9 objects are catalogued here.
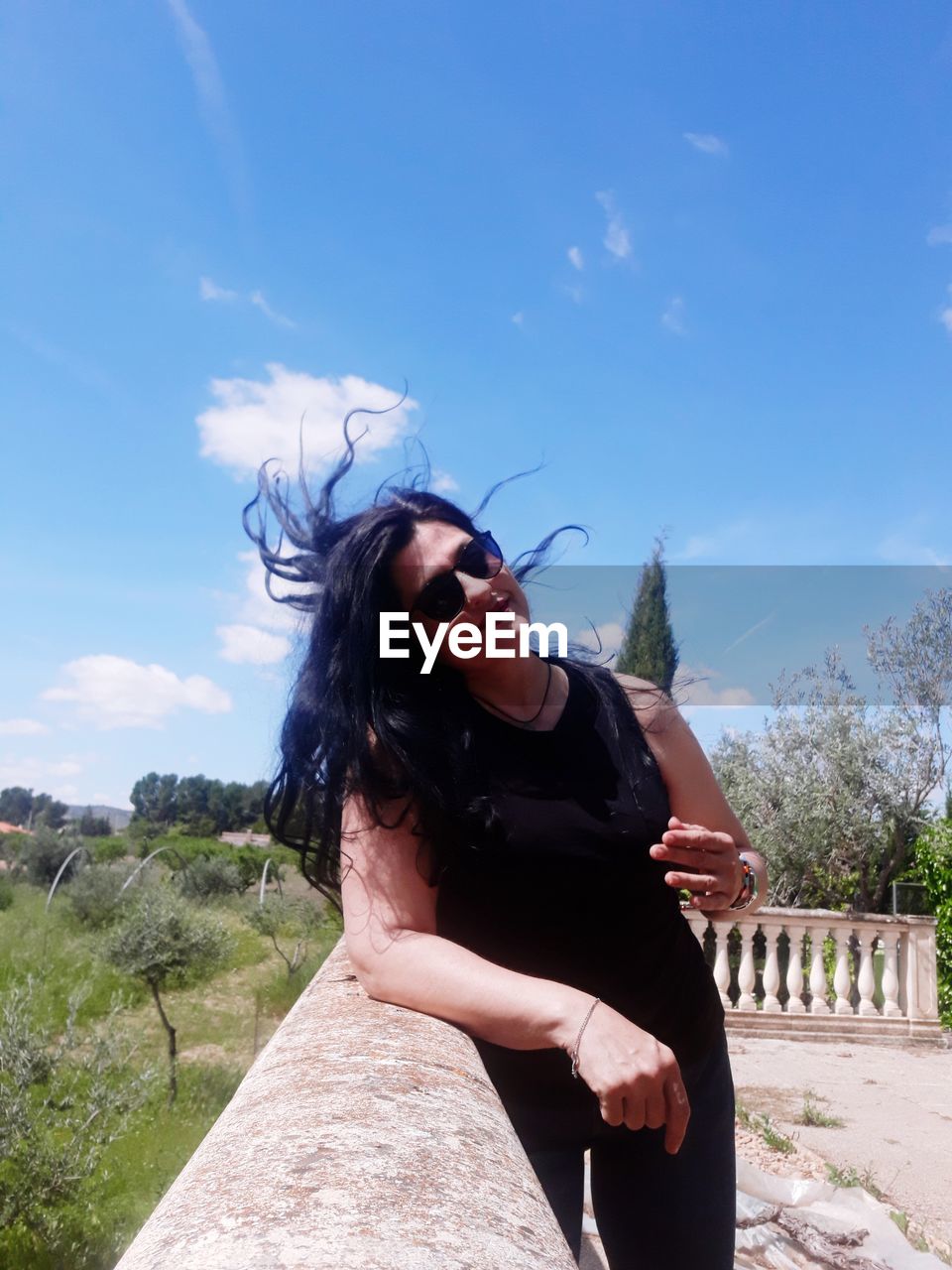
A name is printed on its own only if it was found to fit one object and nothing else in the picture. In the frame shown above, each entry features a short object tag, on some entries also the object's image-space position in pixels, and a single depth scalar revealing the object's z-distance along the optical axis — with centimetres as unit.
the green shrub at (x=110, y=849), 2759
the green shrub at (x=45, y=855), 2362
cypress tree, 1747
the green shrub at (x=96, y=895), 1538
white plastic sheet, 302
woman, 141
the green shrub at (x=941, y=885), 743
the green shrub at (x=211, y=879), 1764
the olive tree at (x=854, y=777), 1323
